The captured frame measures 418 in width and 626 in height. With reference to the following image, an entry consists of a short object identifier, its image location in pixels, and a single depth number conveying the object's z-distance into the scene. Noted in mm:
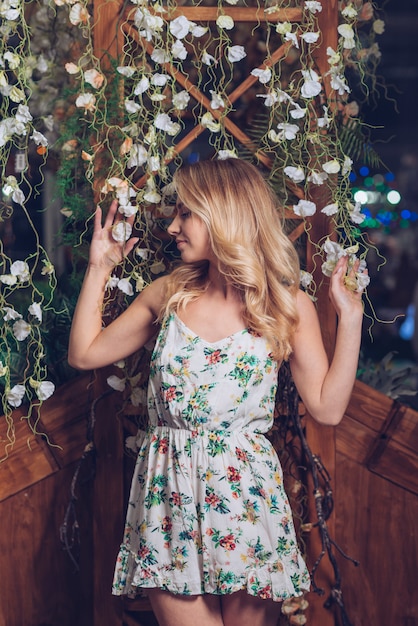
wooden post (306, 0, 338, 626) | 2287
